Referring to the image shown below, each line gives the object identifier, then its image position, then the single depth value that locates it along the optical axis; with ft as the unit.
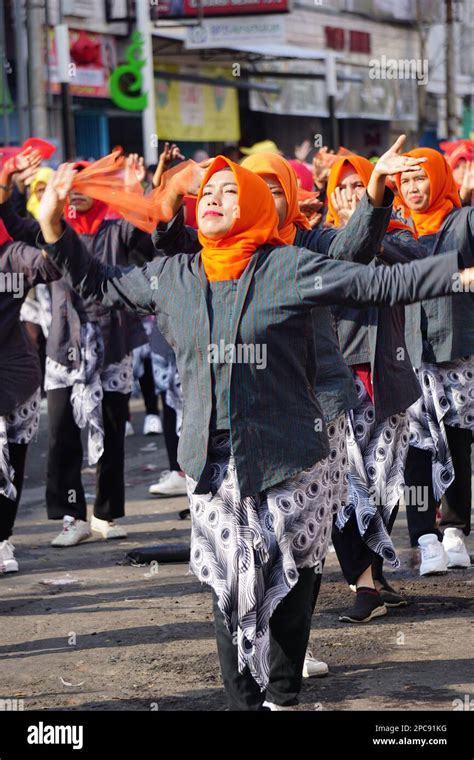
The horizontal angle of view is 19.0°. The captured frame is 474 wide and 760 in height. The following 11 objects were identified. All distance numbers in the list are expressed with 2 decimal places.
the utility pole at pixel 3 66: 47.37
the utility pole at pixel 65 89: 50.24
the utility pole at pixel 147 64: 63.05
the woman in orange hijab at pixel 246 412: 14.49
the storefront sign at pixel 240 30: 63.87
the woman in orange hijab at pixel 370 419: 20.04
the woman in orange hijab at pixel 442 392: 22.33
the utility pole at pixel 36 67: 47.32
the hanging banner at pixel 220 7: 63.36
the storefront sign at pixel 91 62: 61.36
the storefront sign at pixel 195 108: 68.64
